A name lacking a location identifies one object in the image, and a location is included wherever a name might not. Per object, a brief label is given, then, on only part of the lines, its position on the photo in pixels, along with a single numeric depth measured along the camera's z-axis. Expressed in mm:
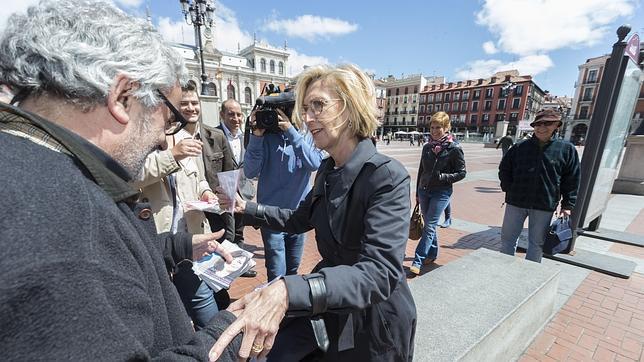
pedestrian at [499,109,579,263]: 3193
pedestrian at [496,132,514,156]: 8898
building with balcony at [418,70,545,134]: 58625
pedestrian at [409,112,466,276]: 3783
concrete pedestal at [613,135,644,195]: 8039
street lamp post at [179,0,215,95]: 9219
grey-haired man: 506
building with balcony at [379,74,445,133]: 71938
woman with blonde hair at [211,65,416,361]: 999
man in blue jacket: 2773
